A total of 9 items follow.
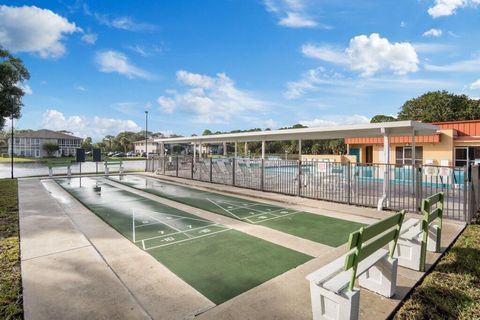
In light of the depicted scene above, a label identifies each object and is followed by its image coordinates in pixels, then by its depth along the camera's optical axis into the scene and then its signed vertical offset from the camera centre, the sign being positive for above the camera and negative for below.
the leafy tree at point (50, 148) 67.62 +2.70
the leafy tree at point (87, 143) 86.46 +5.09
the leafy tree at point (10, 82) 15.22 +4.41
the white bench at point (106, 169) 20.72 -0.84
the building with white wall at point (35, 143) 73.56 +4.31
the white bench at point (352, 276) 2.72 -1.35
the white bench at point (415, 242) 4.17 -1.38
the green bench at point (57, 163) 19.49 -0.33
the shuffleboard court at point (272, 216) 6.44 -1.82
